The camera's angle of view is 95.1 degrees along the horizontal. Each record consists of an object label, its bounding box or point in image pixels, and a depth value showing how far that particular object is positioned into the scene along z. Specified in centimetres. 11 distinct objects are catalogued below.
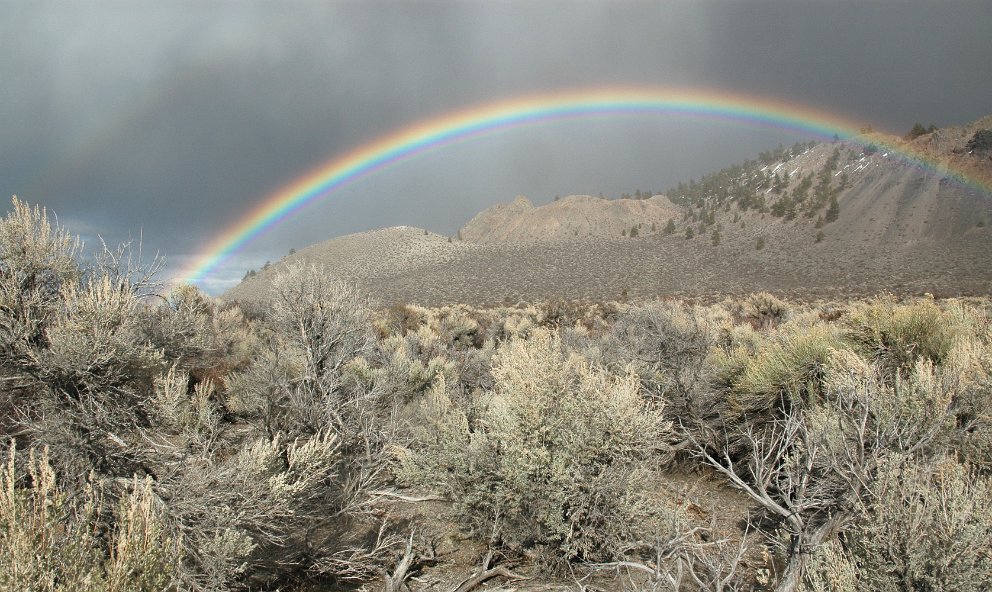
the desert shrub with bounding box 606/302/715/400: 719
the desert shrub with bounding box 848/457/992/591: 214
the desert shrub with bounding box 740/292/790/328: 1842
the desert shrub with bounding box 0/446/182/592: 166
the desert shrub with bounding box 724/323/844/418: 575
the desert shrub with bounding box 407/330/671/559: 384
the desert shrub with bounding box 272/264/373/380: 711
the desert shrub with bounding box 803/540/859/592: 222
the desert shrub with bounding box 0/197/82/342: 360
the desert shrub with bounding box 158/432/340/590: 296
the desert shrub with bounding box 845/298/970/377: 541
